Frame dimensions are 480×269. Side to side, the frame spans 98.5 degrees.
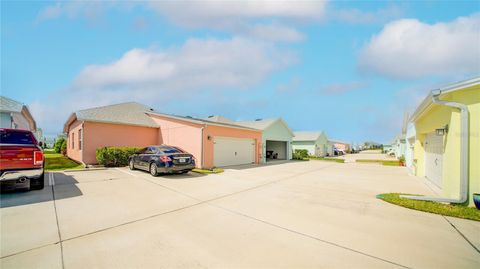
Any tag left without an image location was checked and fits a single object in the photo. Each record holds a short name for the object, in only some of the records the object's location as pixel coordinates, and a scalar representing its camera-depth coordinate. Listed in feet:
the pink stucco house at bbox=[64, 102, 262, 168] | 43.60
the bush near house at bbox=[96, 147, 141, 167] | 41.70
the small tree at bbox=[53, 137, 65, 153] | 90.08
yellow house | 18.62
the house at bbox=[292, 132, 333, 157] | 121.19
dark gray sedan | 31.32
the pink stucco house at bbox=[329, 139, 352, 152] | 197.96
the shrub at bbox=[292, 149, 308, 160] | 84.58
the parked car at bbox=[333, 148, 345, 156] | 153.28
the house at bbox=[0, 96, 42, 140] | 33.04
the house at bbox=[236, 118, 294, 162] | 66.89
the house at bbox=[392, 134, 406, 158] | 90.89
